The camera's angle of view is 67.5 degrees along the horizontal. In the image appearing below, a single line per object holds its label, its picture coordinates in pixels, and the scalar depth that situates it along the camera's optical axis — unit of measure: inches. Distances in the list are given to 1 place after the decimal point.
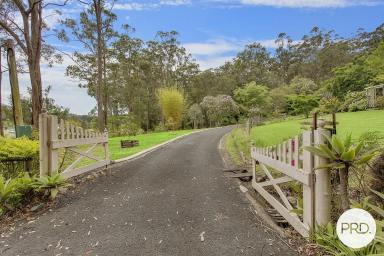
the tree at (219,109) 1609.3
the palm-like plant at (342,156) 98.2
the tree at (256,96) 1441.9
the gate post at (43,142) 191.6
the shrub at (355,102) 890.9
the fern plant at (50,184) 179.2
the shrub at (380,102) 746.7
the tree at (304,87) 1478.8
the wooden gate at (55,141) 192.4
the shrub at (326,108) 792.9
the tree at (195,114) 1599.0
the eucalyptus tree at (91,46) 697.0
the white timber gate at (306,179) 109.3
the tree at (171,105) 1386.6
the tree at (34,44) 387.2
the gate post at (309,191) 113.8
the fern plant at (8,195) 163.2
